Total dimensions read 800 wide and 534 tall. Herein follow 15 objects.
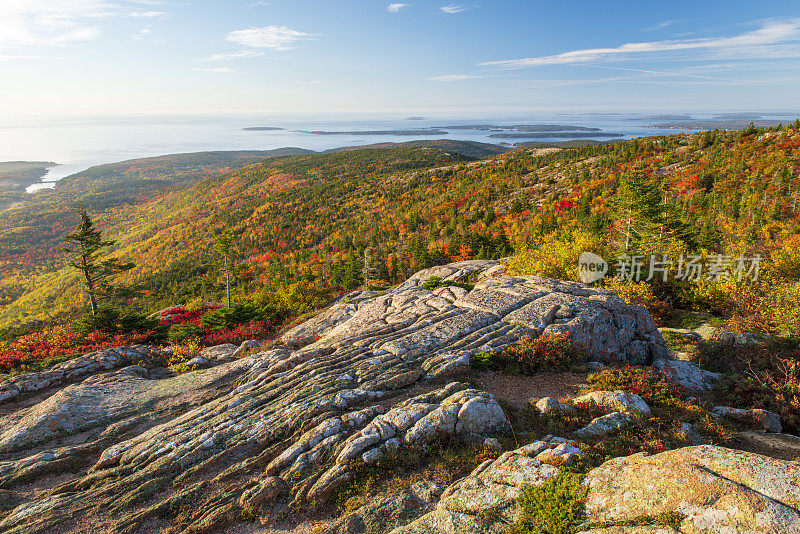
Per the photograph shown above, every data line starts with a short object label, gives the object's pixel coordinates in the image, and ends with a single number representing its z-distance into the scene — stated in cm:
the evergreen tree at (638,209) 3494
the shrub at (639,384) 1144
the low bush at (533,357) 1379
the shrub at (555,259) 2841
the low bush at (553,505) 604
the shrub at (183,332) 2489
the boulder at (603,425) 915
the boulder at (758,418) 1150
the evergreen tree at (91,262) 2766
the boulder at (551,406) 1047
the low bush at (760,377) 1276
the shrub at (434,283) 2912
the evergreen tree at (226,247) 3672
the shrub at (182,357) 1930
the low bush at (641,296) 2547
